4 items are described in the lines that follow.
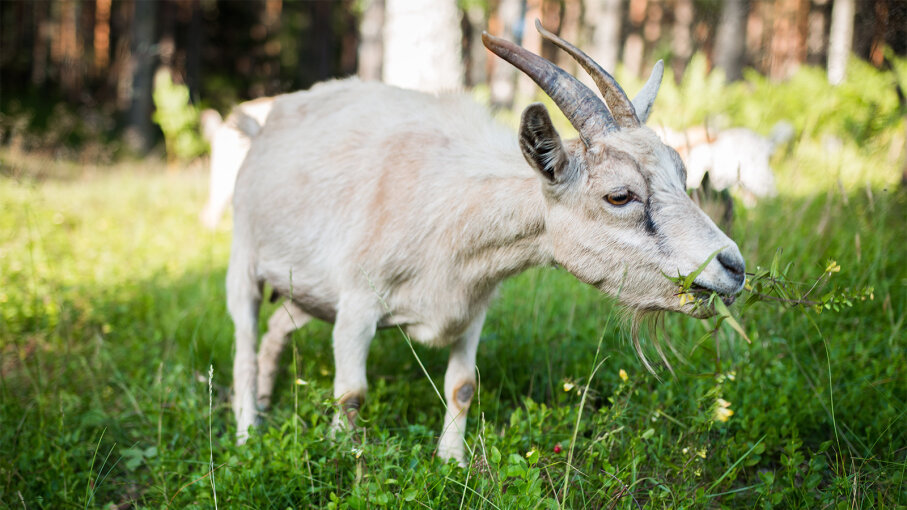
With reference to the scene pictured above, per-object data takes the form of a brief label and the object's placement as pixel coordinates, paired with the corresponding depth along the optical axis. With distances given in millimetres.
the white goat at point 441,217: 2520
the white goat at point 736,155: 7035
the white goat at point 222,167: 6730
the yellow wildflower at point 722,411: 2449
